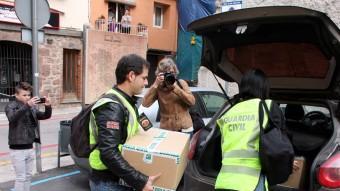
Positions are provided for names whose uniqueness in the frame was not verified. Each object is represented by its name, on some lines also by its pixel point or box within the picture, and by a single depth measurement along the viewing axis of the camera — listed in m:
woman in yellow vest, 2.58
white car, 6.21
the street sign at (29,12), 6.00
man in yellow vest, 2.39
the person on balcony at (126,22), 20.16
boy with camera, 4.73
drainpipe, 18.09
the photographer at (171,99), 4.68
